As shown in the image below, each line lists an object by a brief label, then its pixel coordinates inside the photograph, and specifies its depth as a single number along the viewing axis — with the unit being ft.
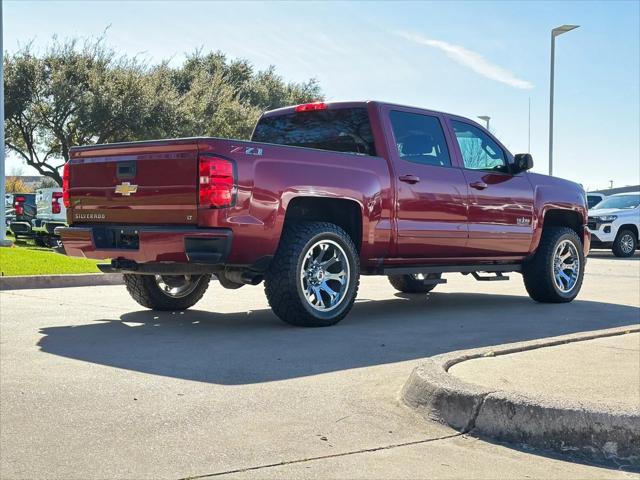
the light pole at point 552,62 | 91.20
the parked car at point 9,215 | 84.48
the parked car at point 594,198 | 95.25
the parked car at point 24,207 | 74.33
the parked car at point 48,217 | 66.69
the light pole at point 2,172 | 61.11
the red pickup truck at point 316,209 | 21.66
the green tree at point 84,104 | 97.91
